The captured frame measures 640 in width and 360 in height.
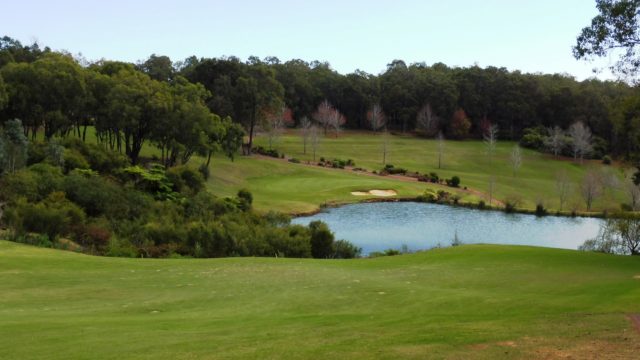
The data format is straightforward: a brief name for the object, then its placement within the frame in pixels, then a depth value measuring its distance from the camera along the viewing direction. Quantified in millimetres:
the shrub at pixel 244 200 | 46906
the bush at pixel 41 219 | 30453
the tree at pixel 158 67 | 126188
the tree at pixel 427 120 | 123688
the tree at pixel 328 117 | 118188
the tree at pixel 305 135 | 99750
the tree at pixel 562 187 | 73519
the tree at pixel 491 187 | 73306
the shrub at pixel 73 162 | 45312
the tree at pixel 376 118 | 124375
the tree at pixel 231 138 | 71312
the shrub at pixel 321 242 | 34438
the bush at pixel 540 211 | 63781
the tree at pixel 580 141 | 98688
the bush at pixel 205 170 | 64938
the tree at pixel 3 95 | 51594
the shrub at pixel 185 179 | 47288
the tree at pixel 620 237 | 33125
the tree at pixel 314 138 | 95638
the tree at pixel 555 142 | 102562
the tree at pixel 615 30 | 23406
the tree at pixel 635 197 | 63675
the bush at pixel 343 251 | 35125
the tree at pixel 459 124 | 122581
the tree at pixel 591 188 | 71500
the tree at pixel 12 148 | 39812
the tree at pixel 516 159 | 90312
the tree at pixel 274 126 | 98188
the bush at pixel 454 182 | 77812
